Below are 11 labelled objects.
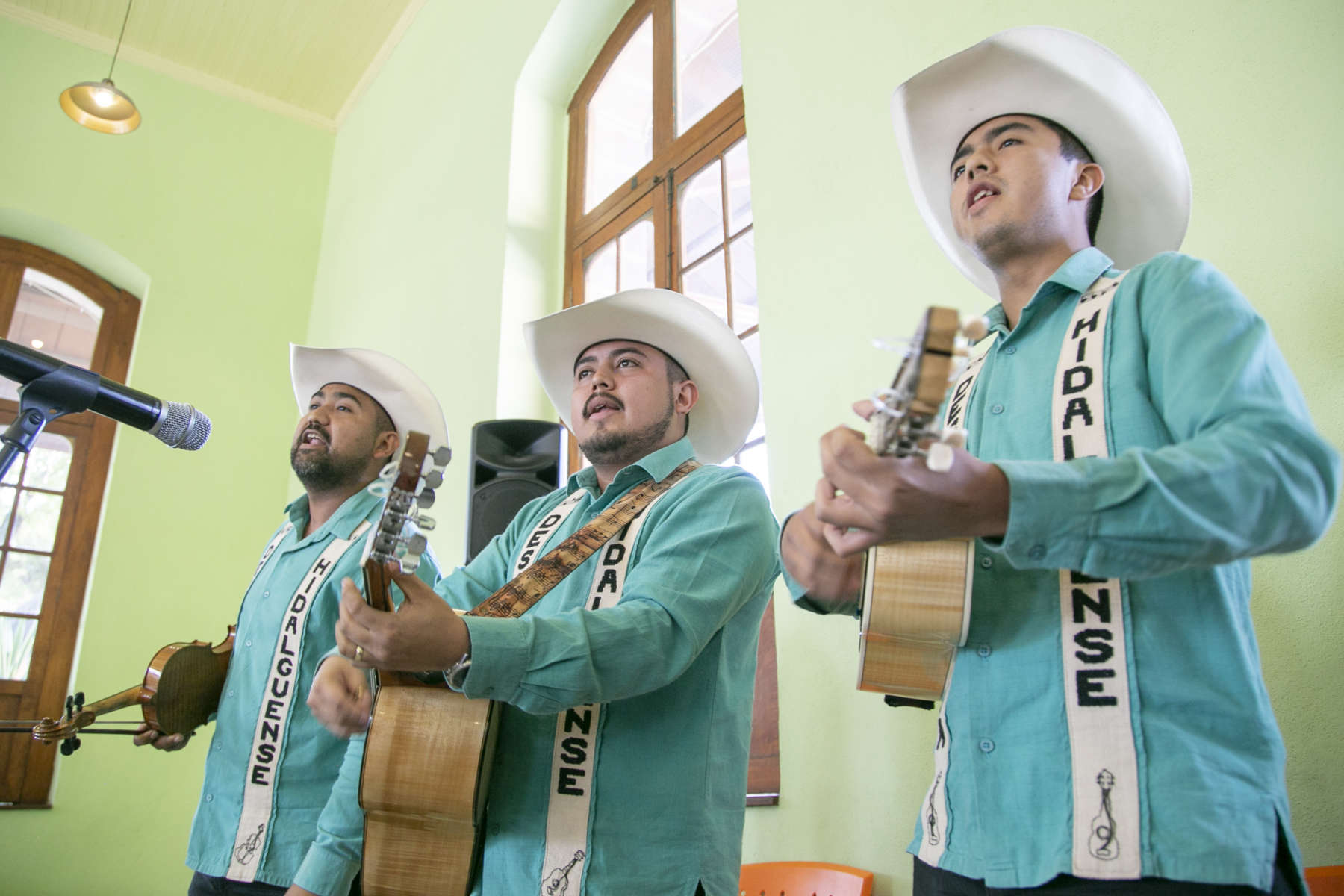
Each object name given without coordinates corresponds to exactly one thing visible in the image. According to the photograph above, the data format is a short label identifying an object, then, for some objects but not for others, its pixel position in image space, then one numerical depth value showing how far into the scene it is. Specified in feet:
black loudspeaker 9.70
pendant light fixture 16.97
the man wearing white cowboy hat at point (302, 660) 6.42
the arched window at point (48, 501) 17.35
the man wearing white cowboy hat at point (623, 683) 4.49
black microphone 5.80
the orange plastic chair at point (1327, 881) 4.32
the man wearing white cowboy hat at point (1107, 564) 2.96
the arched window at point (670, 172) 11.28
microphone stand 5.69
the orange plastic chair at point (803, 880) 6.64
